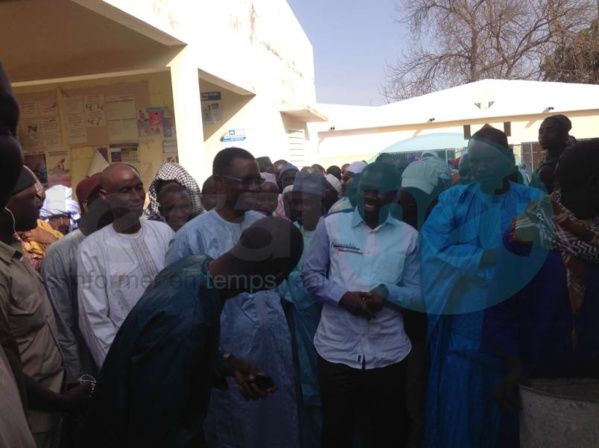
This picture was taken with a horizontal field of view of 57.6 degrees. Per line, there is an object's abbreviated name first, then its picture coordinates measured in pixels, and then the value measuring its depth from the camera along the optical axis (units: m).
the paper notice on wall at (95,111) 6.96
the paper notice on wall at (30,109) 6.96
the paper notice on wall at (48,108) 6.96
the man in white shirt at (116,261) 2.78
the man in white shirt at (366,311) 2.91
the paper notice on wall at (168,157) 7.01
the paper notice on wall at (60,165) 7.06
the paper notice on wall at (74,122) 7.00
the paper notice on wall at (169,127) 6.98
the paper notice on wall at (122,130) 7.03
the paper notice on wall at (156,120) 6.97
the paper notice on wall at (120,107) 6.96
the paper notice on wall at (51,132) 7.02
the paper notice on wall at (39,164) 7.07
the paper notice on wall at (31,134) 6.99
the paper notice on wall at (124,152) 7.07
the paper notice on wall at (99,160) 6.99
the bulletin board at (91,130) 6.96
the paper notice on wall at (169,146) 7.02
